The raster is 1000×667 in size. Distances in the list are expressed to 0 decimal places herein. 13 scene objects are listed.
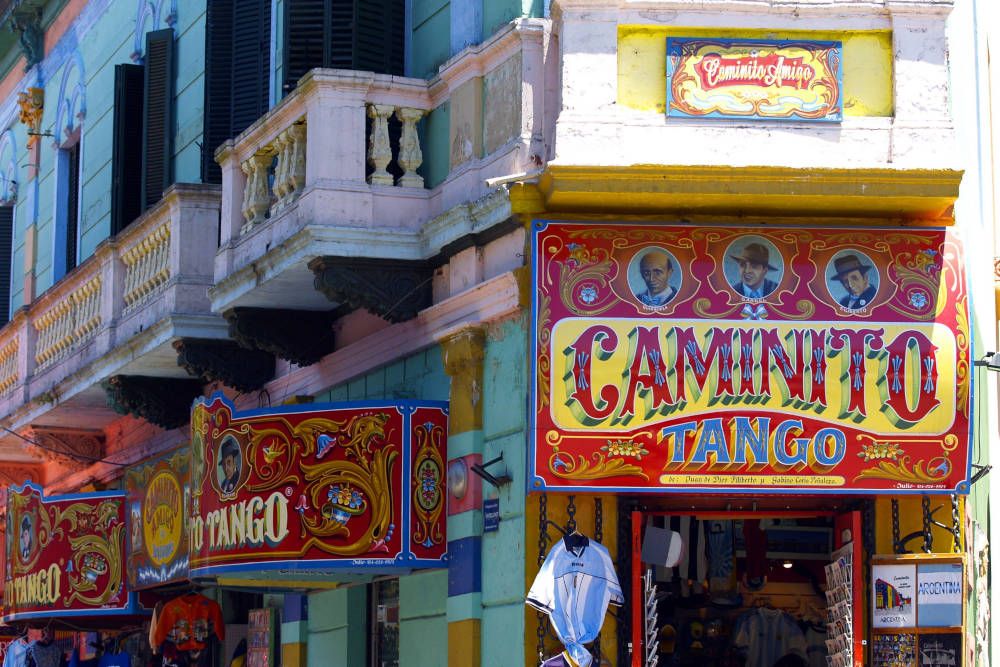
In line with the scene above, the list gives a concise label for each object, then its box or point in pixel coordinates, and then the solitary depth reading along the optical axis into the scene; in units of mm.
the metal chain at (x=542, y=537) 11016
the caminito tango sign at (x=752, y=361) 10859
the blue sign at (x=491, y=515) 11625
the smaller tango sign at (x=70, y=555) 16844
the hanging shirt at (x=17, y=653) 19297
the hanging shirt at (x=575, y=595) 10852
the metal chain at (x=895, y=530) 10898
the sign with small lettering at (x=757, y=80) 10977
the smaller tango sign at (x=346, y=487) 12195
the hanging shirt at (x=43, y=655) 19188
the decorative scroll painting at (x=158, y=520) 14898
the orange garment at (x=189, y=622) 16031
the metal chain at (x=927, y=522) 10836
